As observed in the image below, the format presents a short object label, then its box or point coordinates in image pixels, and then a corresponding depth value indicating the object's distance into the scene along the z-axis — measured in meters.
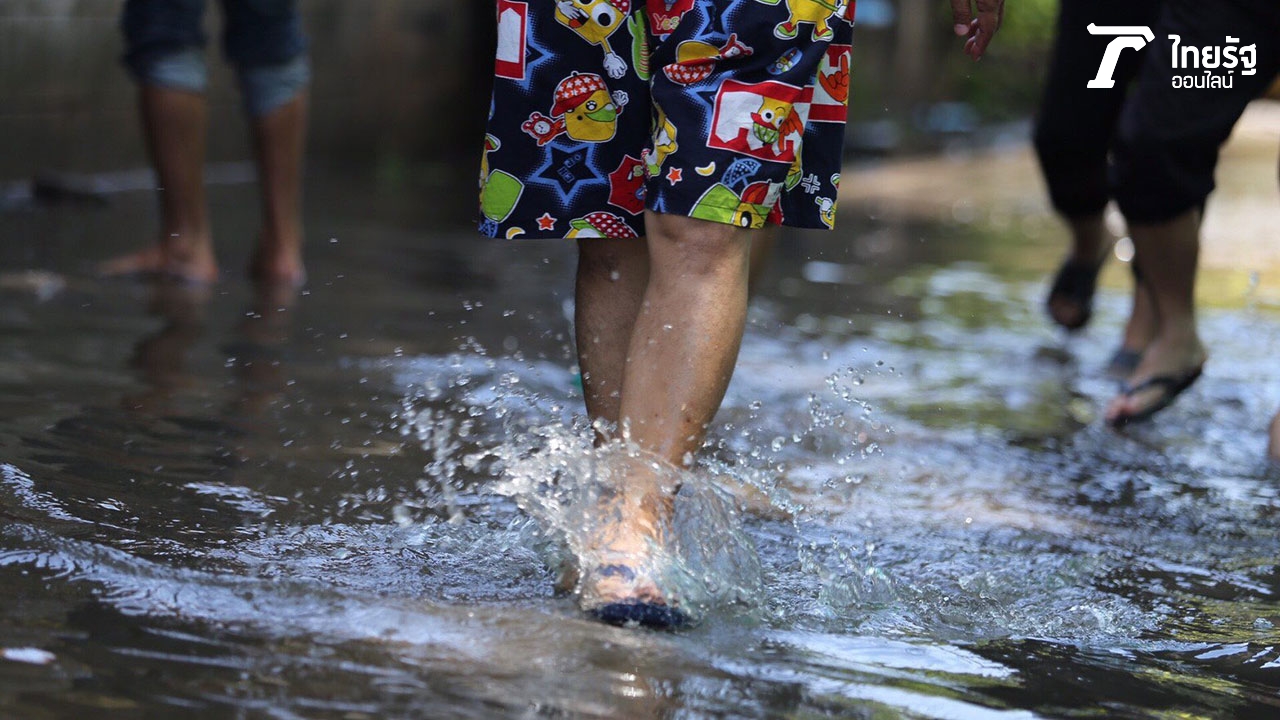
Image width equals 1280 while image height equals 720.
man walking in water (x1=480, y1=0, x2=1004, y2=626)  3.86
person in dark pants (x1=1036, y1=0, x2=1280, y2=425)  6.09
